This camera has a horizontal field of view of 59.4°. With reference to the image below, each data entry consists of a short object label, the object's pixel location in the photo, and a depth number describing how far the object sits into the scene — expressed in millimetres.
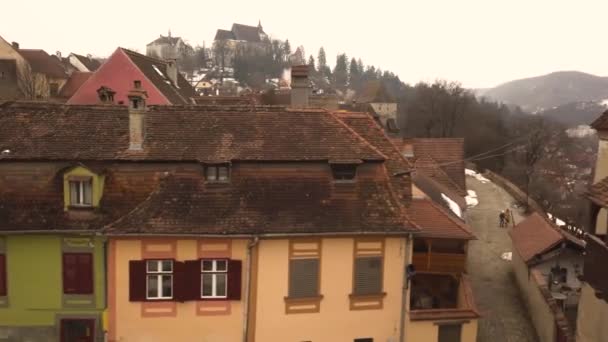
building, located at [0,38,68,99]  44156
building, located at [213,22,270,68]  148375
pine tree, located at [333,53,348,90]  158812
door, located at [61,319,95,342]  14461
